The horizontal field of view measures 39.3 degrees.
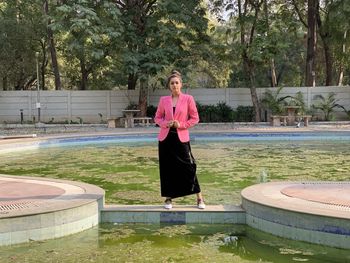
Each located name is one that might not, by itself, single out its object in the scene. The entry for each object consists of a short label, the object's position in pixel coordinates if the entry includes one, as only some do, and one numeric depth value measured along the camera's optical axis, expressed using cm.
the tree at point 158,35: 1917
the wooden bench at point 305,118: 1857
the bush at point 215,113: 2162
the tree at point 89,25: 1827
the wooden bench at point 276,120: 1923
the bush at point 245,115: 2162
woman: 523
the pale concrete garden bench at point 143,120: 2023
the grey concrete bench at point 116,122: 1959
